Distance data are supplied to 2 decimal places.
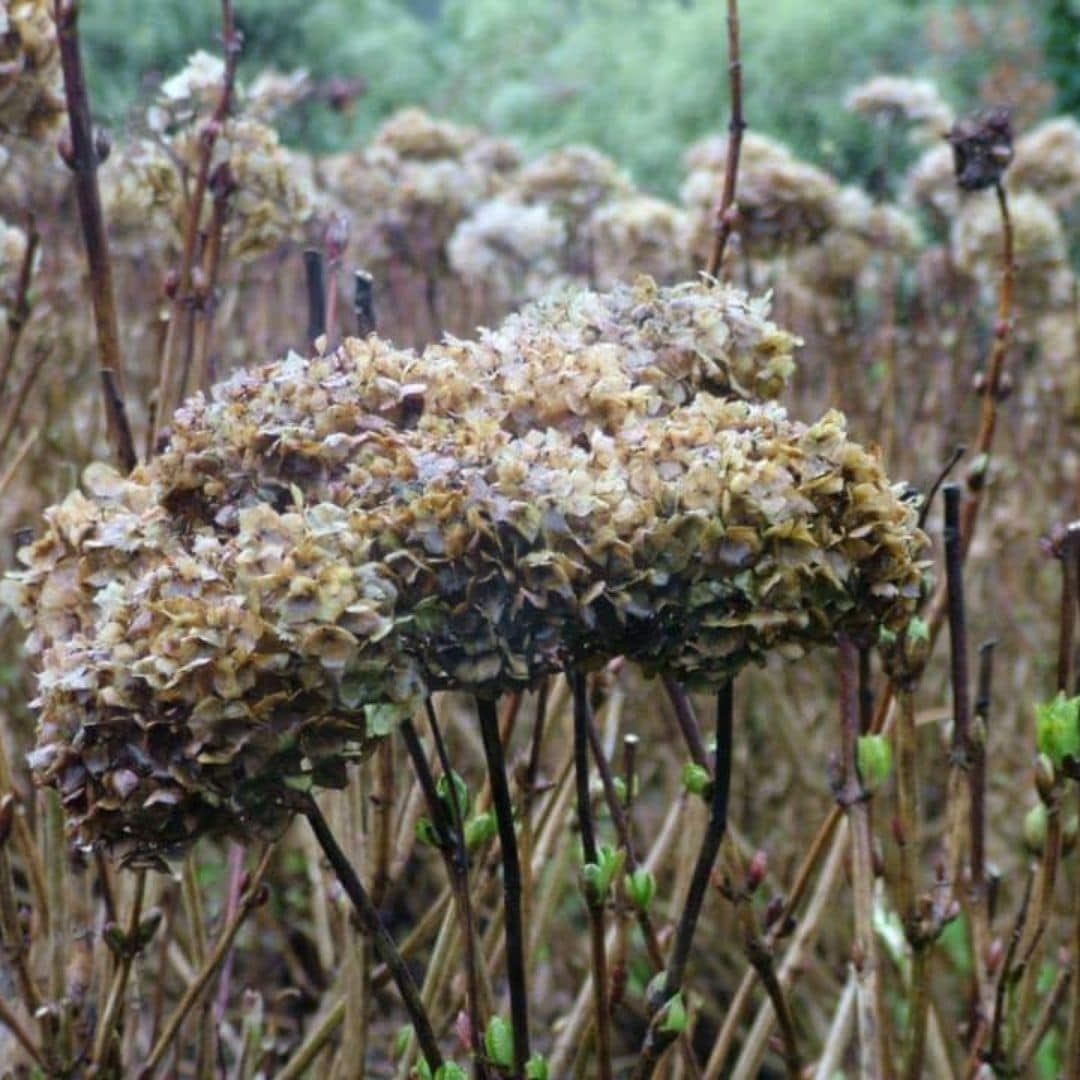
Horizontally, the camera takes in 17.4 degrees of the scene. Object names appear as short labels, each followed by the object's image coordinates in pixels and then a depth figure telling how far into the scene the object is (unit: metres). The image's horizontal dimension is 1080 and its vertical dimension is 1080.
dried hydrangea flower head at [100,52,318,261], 1.78
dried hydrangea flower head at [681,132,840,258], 2.74
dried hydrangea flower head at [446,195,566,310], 3.98
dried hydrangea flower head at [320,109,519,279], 4.07
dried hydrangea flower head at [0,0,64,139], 1.69
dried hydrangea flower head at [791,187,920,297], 3.72
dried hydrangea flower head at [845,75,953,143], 3.79
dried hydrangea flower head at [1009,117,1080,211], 4.19
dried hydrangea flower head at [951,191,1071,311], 3.81
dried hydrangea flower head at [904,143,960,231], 4.00
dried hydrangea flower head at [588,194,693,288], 3.67
